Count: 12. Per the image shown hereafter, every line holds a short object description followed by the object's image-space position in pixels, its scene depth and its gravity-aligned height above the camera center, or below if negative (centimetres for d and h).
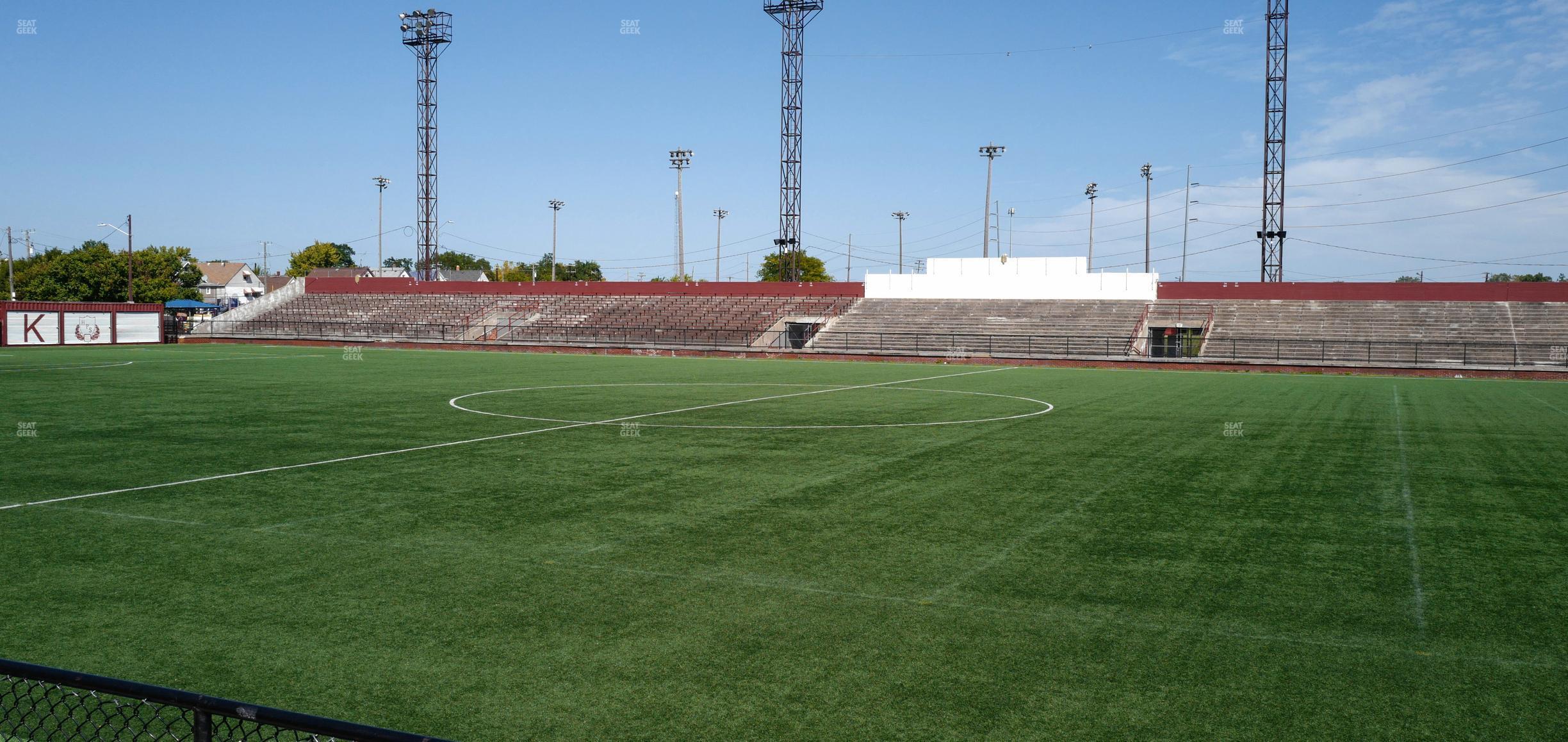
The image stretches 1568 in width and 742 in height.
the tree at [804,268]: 12458 +759
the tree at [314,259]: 12719 +838
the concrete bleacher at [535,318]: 5234 +56
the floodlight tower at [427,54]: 6581 +1751
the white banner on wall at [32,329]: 4305 -24
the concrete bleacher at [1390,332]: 3916 +17
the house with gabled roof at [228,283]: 14262 +616
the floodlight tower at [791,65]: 6066 +1566
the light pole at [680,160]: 7619 +1259
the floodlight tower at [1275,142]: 5419 +1028
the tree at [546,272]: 14464 +813
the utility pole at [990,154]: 5853 +1098
